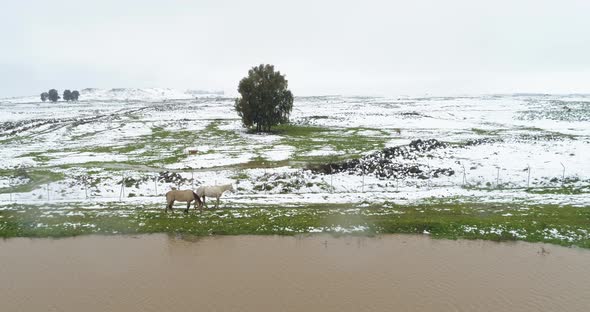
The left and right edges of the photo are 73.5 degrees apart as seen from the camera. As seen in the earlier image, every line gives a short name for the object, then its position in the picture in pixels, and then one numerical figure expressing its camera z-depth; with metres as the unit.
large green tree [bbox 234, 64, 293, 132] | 66.88
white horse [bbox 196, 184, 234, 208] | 23.80
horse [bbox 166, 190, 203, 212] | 22.53
